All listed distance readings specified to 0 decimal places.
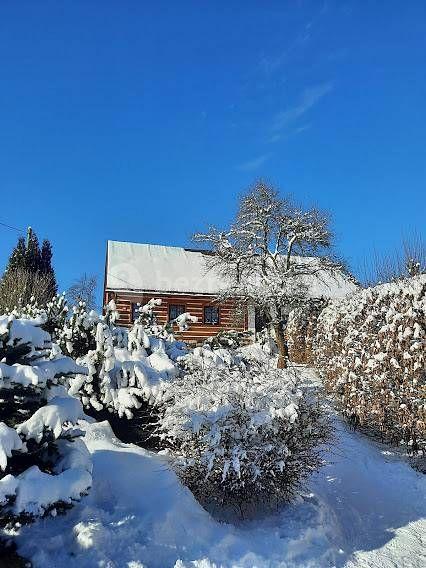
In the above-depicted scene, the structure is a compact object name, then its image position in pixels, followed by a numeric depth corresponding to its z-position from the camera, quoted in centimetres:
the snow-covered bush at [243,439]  605
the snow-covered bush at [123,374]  771
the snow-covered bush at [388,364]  891
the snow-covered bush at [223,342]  1156
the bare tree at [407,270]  1166
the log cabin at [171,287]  2647
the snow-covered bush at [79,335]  882
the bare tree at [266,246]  1981
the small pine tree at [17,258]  3022
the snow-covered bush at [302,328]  1639
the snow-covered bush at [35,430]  429
